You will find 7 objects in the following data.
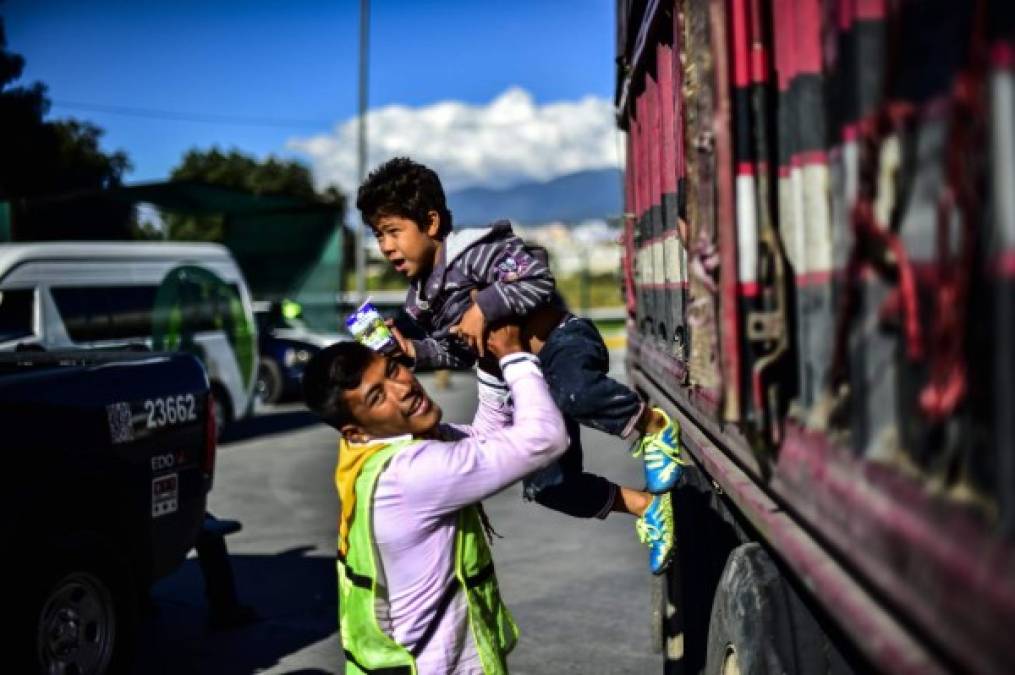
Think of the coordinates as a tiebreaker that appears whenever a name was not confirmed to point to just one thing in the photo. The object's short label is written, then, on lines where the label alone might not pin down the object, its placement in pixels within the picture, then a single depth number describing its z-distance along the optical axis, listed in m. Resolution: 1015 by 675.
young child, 3.68
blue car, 18.94
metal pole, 27.89
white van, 11.73
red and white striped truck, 1.39
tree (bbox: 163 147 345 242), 49.25
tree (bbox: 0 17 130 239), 21.83
